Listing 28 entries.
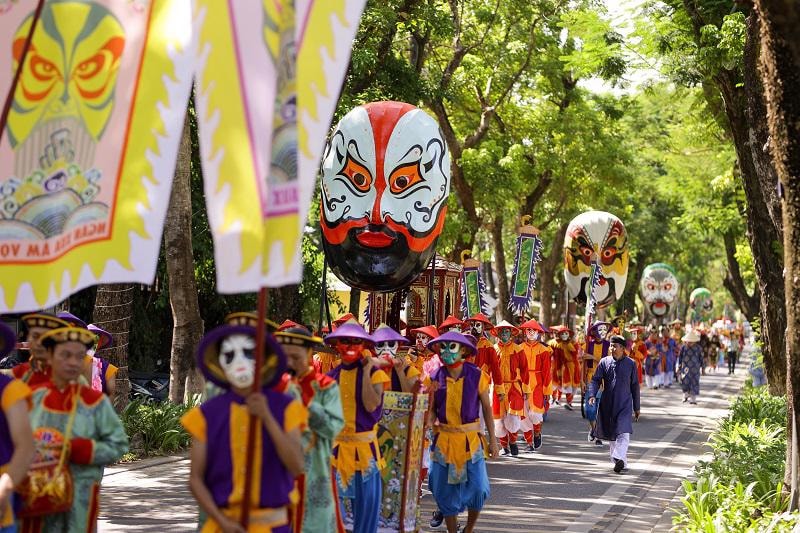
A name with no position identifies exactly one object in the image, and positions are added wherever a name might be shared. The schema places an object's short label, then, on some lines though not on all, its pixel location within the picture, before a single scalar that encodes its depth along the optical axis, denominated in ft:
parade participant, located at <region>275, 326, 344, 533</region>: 25.39
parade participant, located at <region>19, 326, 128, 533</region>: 22.20
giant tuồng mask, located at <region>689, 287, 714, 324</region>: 217.15
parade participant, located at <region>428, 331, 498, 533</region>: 36.04
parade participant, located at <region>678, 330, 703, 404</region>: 97.76
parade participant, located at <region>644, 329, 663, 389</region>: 116.37
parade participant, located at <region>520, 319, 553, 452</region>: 61.62
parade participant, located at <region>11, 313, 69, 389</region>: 23.50
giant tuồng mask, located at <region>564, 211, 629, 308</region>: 94.17
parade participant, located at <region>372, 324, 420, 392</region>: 33.78
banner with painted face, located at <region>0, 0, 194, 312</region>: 20.68
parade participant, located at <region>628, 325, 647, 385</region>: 92.35
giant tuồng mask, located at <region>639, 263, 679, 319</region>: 145.18
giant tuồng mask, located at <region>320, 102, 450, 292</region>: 43.52
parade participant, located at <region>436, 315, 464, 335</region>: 47.45
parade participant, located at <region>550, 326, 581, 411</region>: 86.48
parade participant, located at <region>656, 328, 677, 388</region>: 124.67
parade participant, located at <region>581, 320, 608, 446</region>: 74.84
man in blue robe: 53.21
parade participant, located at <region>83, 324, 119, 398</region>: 36.34
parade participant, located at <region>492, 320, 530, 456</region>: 59.47
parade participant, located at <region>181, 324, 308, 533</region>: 19.42
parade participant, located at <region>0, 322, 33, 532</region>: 19.72
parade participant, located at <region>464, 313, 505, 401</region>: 57.52
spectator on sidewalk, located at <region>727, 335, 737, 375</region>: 170.71
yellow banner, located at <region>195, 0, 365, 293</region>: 17.40
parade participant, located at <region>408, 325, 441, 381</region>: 41.16
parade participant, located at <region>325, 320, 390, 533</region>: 30.50
